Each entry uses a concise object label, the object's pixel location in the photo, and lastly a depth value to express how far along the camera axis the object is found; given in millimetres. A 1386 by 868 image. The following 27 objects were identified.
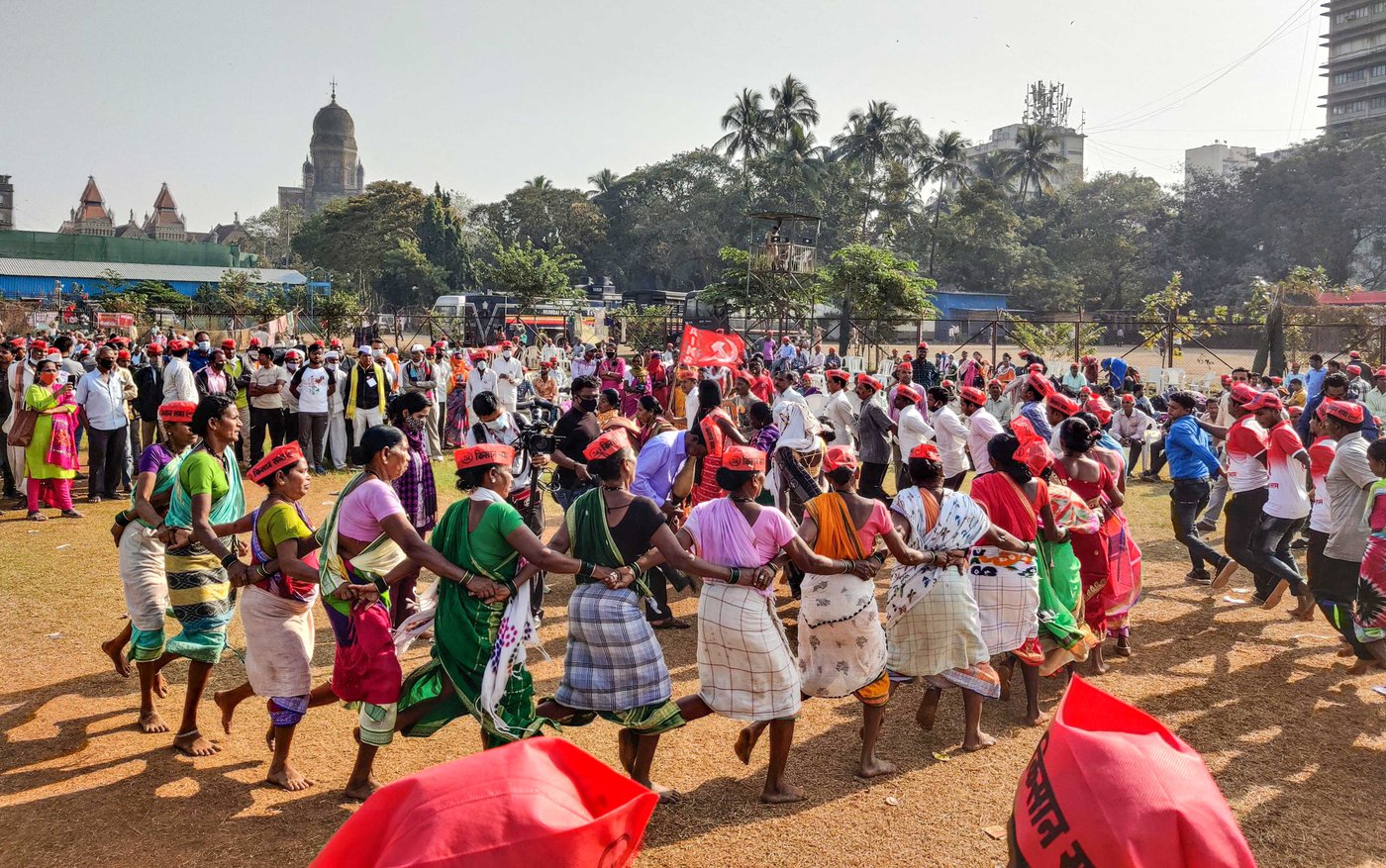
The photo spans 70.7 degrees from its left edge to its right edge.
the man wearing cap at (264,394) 13953
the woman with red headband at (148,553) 5453
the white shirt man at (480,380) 14523
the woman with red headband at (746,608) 4523
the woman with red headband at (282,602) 4668
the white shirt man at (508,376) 14117
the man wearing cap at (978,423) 8859
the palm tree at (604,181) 70000
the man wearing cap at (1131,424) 13945
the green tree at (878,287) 30719
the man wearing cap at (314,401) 13867
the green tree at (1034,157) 62819
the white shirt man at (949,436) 9531
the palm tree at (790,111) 57438
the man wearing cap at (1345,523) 6230
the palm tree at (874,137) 57469
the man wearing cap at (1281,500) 7305
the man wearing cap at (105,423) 11789
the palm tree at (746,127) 57906
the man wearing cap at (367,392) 14148
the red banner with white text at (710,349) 13594
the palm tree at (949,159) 58906
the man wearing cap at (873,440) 9844
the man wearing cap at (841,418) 10555
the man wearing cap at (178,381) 12711
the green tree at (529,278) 36250
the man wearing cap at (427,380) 15422
